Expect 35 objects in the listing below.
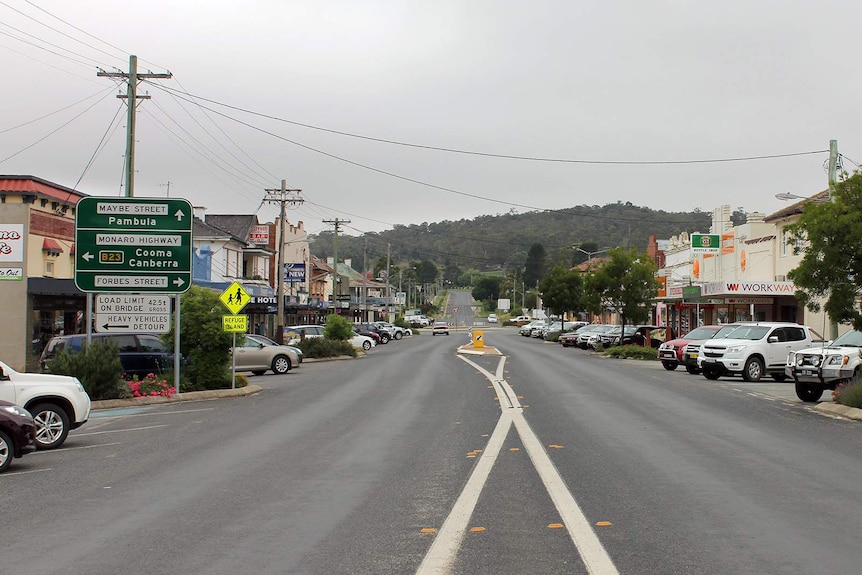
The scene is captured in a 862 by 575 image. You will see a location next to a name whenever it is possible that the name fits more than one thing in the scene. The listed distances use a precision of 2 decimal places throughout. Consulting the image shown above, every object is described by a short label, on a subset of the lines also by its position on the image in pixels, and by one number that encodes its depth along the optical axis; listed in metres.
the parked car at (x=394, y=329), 77.31
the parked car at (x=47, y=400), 13.86
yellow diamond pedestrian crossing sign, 24.27
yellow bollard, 49.34
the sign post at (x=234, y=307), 23.94
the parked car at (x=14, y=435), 11.62
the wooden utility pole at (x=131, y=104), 25.06
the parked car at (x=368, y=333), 64.75
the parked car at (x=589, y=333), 55.92
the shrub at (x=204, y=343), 24.22
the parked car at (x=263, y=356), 32.57
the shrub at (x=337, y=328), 47.53
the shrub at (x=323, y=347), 44.75
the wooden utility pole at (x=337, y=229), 61.98
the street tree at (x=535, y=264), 173.38
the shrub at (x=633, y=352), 43.66
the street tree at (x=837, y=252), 19.59
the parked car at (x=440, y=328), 93.06
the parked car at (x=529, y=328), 86.57
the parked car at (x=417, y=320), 115.26
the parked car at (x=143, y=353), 25.08
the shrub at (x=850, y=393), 18.14
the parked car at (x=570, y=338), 62.45
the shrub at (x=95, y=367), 20.67
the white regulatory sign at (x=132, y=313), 23.08
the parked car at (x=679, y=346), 34.01
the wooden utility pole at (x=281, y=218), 44.06
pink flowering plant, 22.19
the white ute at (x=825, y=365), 19.84
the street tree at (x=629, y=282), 48.06
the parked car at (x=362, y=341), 53.60
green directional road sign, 22.69
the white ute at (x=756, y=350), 28.23
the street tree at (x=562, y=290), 77.12
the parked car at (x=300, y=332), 47.89
